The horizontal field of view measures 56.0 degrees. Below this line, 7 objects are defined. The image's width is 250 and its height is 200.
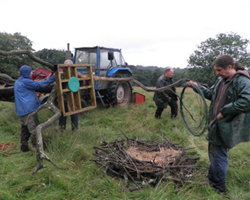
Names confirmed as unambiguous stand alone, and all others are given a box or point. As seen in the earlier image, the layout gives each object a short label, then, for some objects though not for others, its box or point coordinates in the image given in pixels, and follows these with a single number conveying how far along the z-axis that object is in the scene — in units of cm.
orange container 916
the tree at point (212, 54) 3188
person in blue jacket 411
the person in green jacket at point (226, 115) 256
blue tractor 786
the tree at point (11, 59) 2520
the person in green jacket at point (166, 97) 624
